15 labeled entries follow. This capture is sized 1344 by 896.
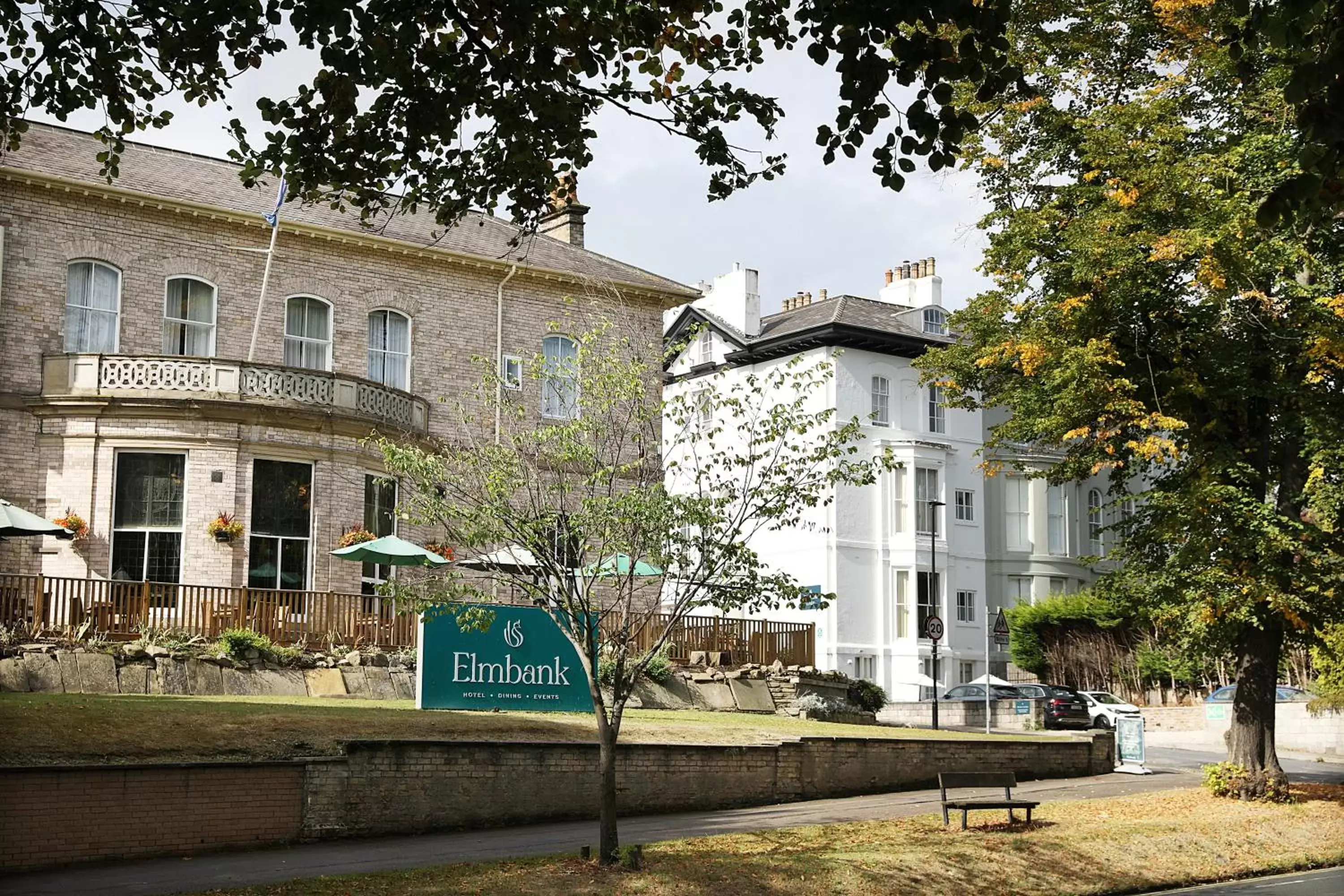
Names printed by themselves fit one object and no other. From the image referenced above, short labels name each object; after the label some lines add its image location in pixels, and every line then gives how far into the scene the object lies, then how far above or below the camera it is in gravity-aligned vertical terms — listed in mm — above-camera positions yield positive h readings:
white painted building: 46000 +3319
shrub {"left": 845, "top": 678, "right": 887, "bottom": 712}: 31219 -1939
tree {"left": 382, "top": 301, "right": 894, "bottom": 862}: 14219 +1087
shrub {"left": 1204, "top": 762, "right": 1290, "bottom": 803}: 21031 -2585
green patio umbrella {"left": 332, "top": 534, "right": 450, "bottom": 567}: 25625 +920
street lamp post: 40531 +1480
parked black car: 36406 -2587
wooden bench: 17438 -2246
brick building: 28312 +5478
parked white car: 38688 -2727
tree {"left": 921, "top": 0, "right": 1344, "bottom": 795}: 19469 +4218
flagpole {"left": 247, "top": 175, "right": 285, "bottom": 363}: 29631 +7488
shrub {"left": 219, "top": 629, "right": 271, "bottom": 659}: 23391 -660
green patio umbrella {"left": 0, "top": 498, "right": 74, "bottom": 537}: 21062 +1171
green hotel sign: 21078 -942
